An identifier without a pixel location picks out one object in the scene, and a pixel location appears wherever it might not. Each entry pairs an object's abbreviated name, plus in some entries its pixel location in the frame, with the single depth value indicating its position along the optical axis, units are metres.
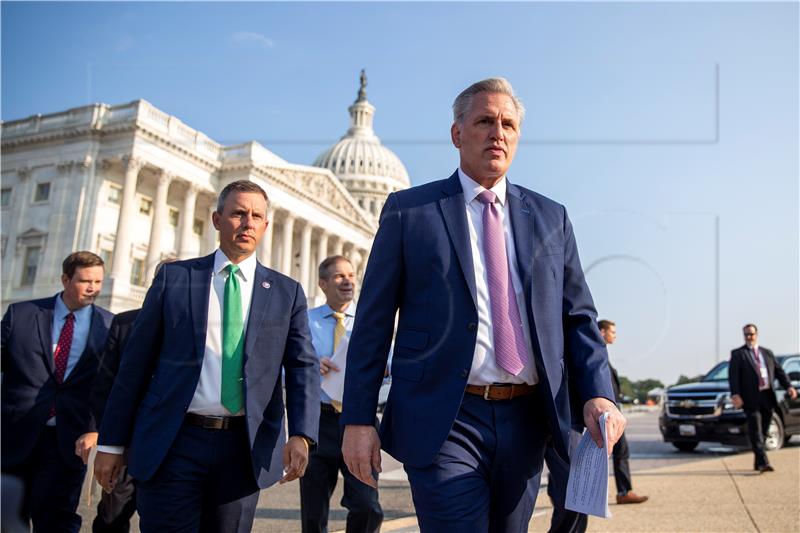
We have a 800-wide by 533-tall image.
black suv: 12.70
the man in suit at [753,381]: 10.12
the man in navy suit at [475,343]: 2.56
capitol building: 42.16
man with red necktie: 4.69
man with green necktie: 3.23
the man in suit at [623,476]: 7.49
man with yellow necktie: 4.79
